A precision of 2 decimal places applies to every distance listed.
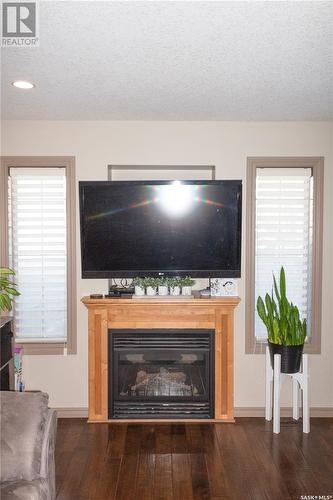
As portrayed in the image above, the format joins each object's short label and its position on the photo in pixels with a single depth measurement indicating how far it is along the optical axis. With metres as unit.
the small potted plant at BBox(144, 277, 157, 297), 3.74
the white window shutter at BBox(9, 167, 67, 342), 3.86
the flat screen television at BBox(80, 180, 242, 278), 3.62
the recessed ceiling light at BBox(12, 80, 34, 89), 2.84
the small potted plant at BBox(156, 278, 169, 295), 3.75
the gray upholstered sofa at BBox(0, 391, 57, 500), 1.88
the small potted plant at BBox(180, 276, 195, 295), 3.76
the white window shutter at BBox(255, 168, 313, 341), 3.89
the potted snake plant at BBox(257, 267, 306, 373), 3.47
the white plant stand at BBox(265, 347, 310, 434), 3.46
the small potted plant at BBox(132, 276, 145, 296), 3.73
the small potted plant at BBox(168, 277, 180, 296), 3.76
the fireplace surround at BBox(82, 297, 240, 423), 3.68
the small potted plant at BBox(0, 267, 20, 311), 3.12
